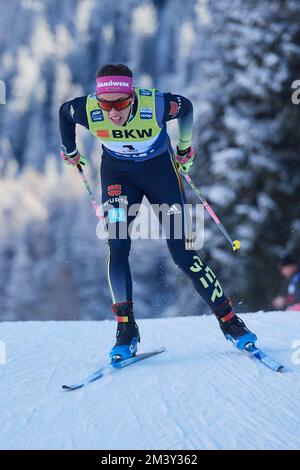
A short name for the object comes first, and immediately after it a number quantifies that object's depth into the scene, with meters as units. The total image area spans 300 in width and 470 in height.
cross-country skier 6.10
